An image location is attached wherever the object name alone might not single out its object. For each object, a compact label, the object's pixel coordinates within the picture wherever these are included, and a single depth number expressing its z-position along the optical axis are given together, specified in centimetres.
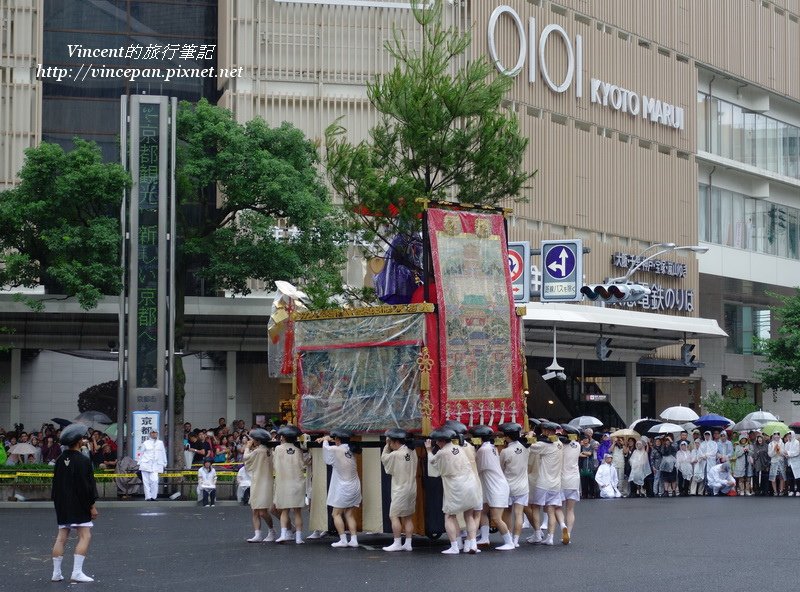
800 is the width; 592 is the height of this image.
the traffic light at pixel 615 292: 3347
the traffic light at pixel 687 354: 4206
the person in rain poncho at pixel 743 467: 3400
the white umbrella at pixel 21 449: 3288
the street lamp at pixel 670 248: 3988
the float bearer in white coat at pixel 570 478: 1920
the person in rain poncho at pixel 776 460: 3331
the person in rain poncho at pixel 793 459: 3312
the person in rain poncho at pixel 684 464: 3428
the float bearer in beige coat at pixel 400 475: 1808
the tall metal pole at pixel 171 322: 3222
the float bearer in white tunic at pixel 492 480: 1822
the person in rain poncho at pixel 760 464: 3362
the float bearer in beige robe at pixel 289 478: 1945
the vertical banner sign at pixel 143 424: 3156
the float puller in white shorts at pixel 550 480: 1903
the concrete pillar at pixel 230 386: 4281
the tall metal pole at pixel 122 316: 3198
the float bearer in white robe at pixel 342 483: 1873
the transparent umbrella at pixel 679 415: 3833
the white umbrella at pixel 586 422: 3642
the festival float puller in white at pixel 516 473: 1867
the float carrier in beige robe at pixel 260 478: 1973
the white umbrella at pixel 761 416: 3925
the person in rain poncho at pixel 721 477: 3400
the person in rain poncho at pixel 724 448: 3388
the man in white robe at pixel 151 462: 2998
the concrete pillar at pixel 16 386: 4203
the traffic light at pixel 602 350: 3863
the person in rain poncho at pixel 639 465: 3394
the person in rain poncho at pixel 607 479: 3347
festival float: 1892
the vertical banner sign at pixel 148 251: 3244
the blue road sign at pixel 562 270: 3255
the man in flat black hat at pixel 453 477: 1753
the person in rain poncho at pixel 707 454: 3397
